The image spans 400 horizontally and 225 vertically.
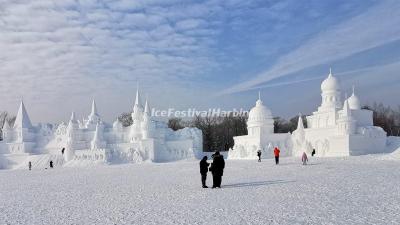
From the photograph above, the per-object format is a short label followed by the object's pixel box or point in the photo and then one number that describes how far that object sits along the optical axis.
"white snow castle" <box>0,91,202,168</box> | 62.16
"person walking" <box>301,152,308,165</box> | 28.39
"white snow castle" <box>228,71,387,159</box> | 45.41
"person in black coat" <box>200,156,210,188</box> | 17.59
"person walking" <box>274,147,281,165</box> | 29.14
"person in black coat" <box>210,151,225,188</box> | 17.53
